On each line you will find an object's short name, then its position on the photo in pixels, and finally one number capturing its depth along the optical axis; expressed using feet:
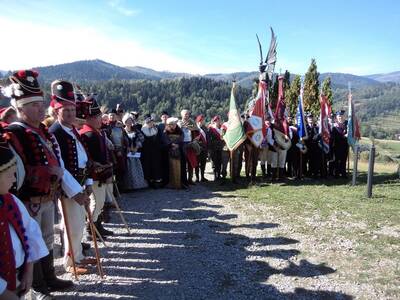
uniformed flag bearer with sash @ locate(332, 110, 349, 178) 42.32
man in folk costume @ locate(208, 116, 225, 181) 40.86
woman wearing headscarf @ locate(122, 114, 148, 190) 34.55
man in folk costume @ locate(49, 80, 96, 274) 15.31
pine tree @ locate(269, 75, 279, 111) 139.64
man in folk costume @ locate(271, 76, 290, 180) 40.14
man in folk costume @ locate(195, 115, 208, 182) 39.83
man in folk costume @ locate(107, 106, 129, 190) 30.91
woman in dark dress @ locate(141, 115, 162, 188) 36.17
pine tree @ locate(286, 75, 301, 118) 154.10
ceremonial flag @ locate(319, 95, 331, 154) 41.29
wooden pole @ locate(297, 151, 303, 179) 41.43
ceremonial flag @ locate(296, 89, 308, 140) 40.60
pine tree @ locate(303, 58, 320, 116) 141.28
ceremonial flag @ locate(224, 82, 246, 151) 37.50
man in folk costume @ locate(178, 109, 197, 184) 37.60
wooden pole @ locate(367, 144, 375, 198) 31.89
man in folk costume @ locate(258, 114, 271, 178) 39.50
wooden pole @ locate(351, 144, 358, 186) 36.31
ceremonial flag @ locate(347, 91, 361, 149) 41.96
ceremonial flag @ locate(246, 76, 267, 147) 37.99
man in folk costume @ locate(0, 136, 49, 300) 8.52
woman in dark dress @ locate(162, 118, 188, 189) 36.22
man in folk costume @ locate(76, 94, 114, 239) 18.08
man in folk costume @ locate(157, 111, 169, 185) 36.46
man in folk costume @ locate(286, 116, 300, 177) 41.55
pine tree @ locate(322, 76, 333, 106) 127.93
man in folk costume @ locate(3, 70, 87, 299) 12.64
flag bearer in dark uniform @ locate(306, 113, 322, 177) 41.93
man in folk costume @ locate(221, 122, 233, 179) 40.42
